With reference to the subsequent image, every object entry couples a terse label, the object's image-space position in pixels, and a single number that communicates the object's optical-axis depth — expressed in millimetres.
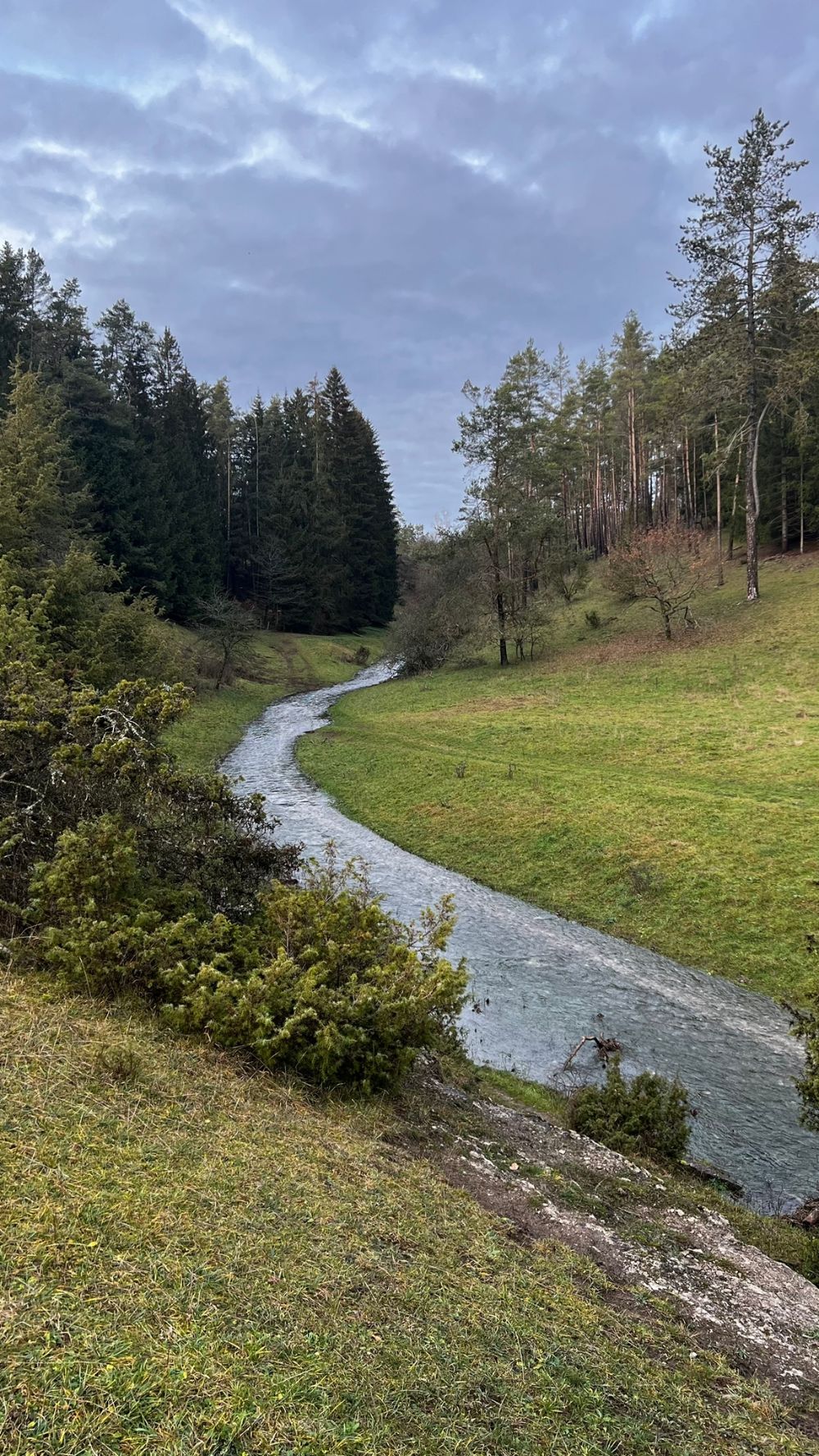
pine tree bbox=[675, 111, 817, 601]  32312
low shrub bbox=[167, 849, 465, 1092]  4938
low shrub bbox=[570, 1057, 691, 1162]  6598
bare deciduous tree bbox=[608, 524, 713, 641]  35188
